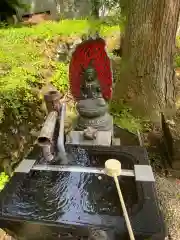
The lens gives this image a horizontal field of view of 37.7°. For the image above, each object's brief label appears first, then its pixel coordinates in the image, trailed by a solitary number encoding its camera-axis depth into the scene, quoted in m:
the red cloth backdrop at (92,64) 2.71
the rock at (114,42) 6.85
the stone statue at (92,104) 2.80
